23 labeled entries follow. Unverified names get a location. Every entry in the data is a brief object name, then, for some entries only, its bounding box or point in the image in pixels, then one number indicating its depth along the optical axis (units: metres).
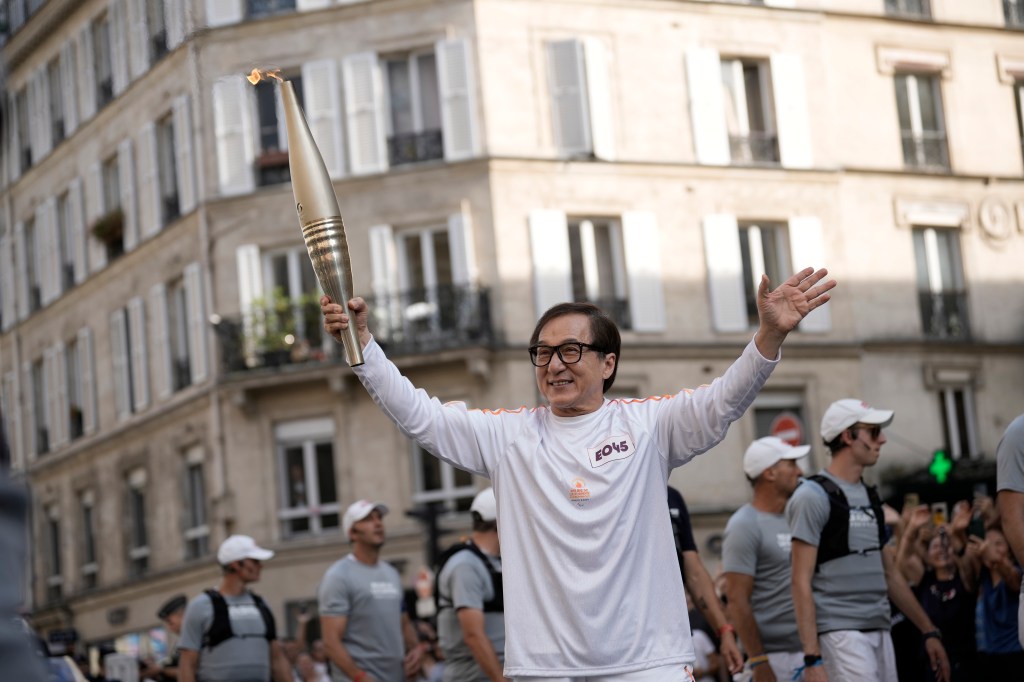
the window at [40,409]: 41.44
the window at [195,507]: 34.25
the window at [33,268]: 41.97
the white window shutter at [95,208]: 38.62
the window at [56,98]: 40.56
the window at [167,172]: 35.44
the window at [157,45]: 35.19
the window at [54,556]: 40.66
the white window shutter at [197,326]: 33.41
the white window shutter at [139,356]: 36.28
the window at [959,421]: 34.69
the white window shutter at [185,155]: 34.22
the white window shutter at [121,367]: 37.41
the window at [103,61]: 38.28
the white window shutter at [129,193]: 37.12
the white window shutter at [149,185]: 35.94
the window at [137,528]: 36.78
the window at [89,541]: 38.91
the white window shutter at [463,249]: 31.39
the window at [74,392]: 39.91
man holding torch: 5.32
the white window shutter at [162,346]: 35.41
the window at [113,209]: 37.59
